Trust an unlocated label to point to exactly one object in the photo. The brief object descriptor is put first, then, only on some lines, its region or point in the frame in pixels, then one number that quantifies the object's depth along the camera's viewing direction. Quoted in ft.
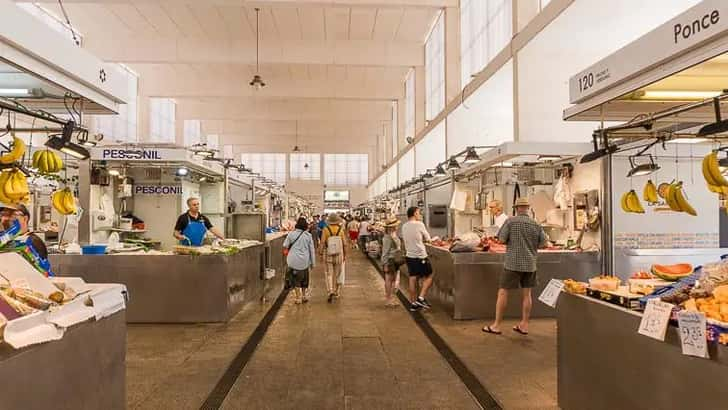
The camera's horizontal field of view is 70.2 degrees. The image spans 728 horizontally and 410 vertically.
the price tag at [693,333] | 8.04
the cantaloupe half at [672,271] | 12.25
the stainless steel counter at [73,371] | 7.73
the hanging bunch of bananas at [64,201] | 16.08
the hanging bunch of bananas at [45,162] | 14.20
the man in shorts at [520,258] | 20.90
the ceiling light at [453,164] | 31.29
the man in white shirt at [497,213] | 29.25
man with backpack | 31.14
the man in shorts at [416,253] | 26.63
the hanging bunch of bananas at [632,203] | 19.50
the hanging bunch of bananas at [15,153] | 12.02
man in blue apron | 26.45
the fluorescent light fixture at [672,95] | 12.62
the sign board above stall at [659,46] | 8.50
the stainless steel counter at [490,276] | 24.63
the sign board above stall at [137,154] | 26.66
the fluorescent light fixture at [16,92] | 13.50
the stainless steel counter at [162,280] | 23.30
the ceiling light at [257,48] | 40.65
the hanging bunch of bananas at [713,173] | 11.86
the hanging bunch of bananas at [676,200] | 15.76
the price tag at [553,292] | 13.09
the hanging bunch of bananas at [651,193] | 19.43
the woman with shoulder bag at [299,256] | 29.32
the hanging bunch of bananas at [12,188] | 11.82
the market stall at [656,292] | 8.39
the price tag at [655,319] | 8.98
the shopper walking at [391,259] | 29.35
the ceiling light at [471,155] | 27.53
